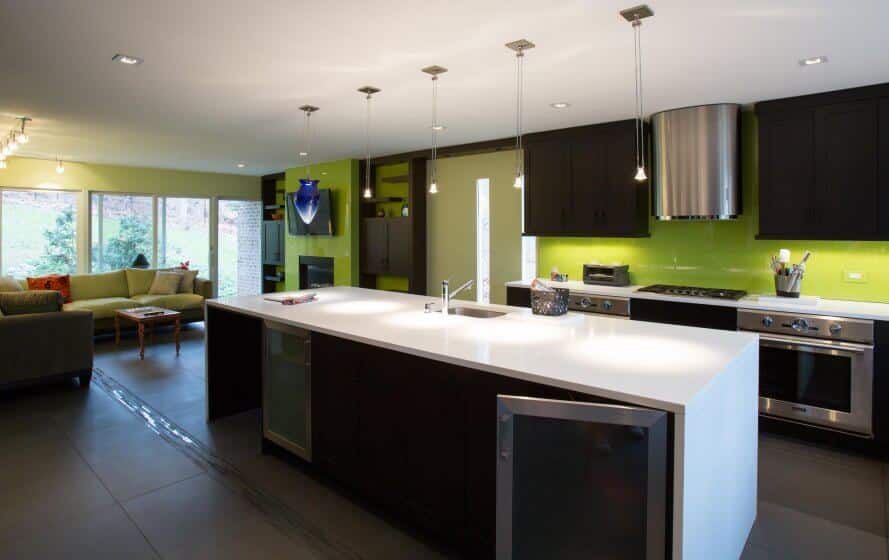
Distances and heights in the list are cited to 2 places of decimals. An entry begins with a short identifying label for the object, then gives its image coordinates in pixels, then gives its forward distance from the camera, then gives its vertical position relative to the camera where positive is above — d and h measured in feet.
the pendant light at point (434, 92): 11.00 +4.23
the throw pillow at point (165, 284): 24.80 -0.75
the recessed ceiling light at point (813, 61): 10.07 +3.99
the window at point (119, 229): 26.05 +2.00
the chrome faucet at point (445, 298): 11.07 -0.66
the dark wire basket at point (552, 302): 9.94 -0.68
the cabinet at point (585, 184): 15.49 +2.59
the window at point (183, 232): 28.19 +1.98
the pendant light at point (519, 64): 9.52 +4.08
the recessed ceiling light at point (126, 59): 10.33 +4.19
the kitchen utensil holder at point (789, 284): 12.93 -0.46
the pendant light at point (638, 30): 8.08 +3.96
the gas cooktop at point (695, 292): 13.57 -0.69
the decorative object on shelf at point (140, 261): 26.18 +0.37
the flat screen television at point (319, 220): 25.31 +2.40
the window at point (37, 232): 23.57 +1.69
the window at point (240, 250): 31.19 +1.08
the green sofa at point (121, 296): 21.88 -1.27
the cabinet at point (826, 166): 11.73 +2.36
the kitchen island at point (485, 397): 5.61 -1.77
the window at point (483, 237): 20.52 +1.17
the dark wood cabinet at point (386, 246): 22.70 +0.96
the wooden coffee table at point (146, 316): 19.45 -1.83
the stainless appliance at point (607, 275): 15.93 -0.26
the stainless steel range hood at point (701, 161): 13.61 +2.77
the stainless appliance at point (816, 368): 11.12 -2.28
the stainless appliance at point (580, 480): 5.21 -2.27
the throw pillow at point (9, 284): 20.70 -0.61
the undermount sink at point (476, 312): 11.09 -0.99
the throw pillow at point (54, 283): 21.86 -0.61
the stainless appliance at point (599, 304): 14.67 -1.09
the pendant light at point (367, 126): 12.56 +4.50
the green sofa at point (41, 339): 14.29 -2.00
